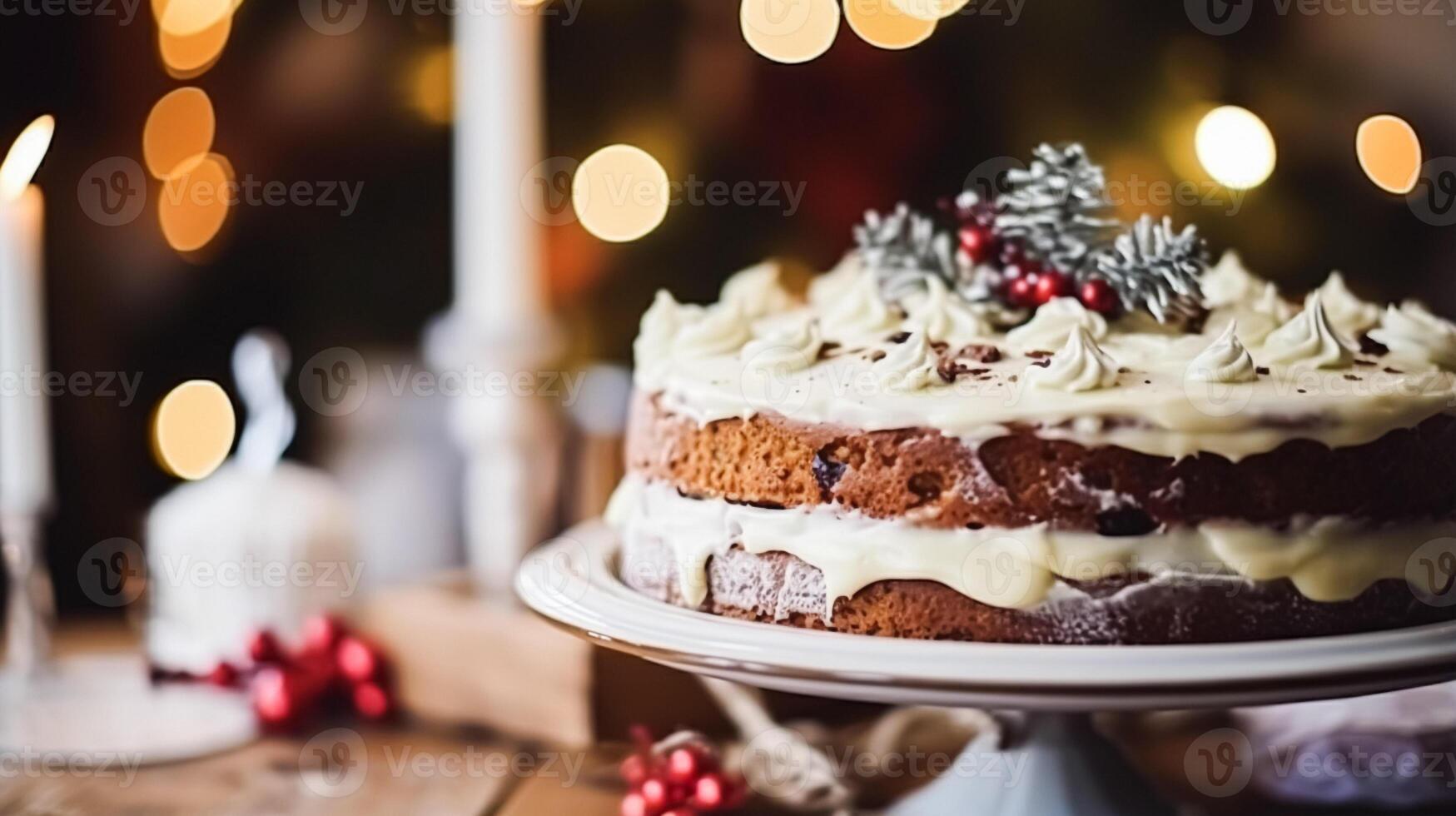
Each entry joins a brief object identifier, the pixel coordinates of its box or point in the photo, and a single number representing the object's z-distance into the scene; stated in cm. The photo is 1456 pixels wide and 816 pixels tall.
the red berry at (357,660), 132
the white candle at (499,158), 139
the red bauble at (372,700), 132
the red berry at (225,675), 134
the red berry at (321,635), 133
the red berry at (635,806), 121
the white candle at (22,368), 135
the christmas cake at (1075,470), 112
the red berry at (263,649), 134
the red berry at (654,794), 121
